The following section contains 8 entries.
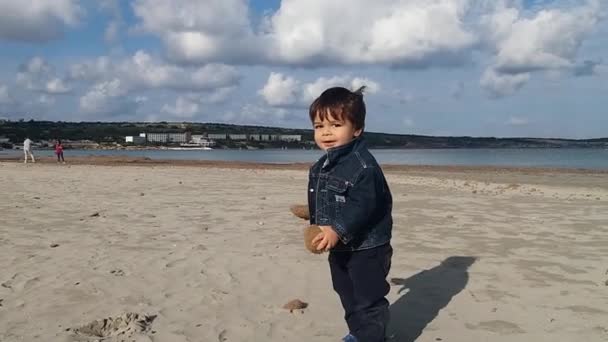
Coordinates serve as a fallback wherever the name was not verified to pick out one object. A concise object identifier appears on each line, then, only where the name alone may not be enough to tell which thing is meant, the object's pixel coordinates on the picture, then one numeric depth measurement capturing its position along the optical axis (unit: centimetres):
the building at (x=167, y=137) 10644
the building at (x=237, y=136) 11550
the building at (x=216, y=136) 11406
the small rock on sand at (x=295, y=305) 377
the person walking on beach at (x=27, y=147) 2930
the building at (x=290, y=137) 11544
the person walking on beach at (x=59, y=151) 3006
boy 297
